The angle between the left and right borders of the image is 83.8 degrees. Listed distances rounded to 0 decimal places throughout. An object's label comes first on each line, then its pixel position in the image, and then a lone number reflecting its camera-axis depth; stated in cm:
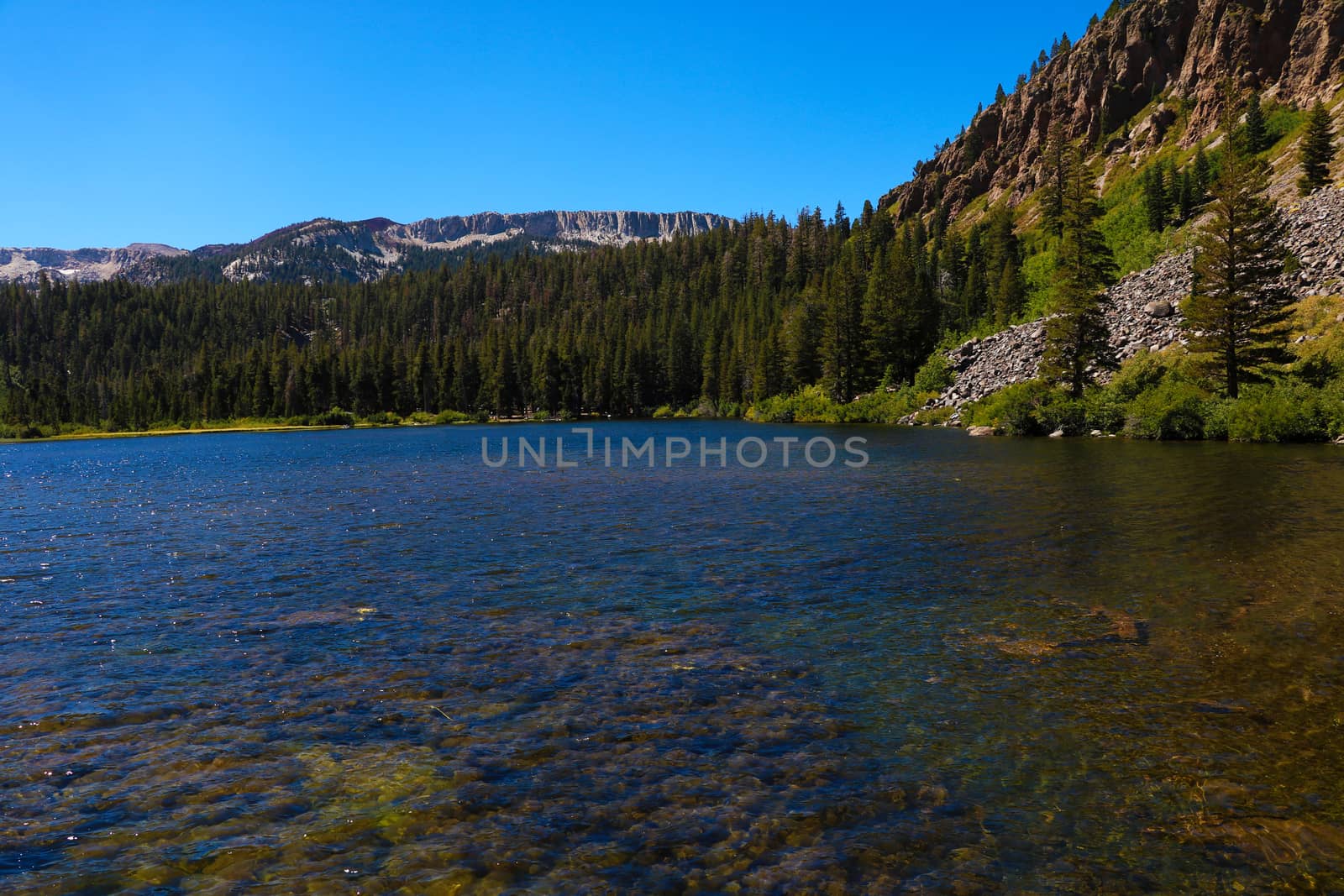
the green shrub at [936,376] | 9461
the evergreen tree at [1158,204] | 10612
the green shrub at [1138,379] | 6075
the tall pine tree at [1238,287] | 5216
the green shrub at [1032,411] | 6338
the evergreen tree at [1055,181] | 13862
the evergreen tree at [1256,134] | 10850
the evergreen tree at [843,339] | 11281
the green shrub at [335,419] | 15988
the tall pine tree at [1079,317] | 6712
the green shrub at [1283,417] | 4606
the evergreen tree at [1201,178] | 10350
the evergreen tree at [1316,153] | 7788
